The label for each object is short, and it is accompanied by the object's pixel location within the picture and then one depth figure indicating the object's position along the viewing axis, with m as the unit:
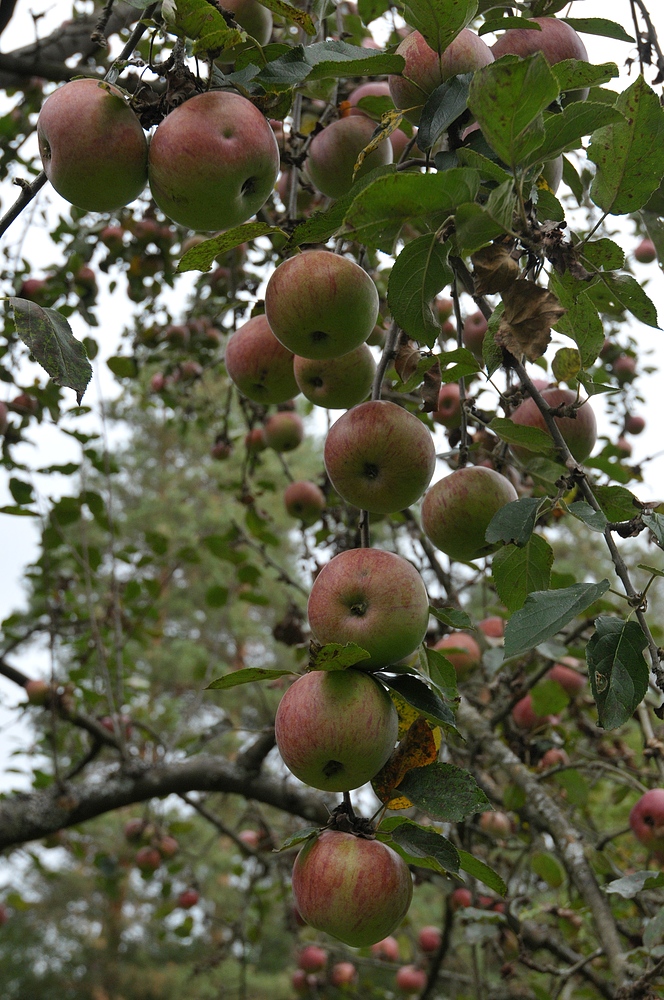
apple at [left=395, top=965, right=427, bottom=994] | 3.79
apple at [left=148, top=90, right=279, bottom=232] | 0.93
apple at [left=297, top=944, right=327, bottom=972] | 3.92
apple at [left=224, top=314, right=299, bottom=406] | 1.31
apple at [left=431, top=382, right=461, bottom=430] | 1.92
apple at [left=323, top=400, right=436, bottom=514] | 1.06
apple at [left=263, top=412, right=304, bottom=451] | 2.58
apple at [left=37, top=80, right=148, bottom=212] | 0.94
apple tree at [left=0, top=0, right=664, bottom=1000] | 0.87
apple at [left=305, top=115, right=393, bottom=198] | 1.28
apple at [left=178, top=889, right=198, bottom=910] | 4.23
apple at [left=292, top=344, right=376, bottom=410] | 1.18
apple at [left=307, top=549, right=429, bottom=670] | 0.94
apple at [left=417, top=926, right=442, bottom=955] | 3.93
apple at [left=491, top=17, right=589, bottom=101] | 1.12
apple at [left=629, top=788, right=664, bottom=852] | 1.89
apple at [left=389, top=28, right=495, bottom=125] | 1.01
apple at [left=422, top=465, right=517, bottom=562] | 1.15
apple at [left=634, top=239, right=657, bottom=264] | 3.53
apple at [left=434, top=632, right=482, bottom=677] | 2.45
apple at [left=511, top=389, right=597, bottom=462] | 1.33
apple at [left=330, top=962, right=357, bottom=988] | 3.99
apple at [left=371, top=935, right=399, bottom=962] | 4.32
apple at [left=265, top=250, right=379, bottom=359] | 1.00
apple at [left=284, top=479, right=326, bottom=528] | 2.70
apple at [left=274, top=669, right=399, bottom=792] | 0.88
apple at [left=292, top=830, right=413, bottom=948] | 0.90
